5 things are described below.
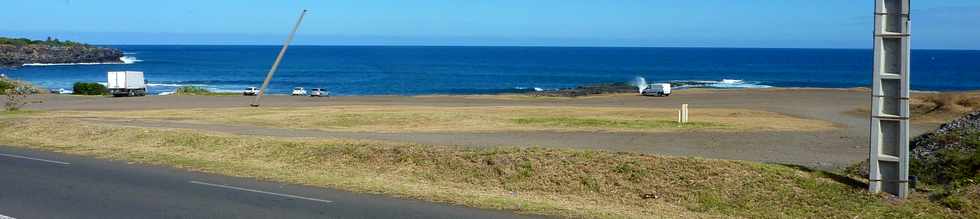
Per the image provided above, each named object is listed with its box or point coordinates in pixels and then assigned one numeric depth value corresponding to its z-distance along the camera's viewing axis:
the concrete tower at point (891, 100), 12.00
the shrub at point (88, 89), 67.56
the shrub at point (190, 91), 67.02
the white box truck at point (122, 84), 59.62
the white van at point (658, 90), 68.38
